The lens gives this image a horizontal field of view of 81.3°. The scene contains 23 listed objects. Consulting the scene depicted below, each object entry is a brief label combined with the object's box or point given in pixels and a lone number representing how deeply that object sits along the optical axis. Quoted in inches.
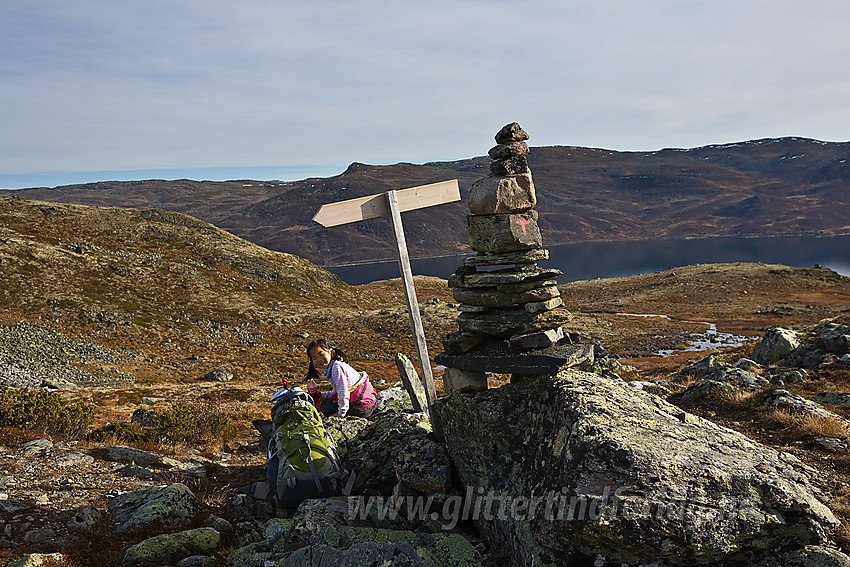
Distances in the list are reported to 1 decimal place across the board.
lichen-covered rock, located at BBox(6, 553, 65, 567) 209.0
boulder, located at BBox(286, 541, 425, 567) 206.5
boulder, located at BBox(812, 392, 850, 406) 485.9
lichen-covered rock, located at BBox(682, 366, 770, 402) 522.0
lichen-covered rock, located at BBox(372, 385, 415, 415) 498.8
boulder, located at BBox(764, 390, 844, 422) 395.3
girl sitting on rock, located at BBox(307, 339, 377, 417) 410.9
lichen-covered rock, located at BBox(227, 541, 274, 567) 229.7
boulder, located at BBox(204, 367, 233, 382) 1122.7
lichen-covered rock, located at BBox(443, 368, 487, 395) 333.7
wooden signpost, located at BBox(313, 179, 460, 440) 339.6
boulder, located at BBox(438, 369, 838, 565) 188.2
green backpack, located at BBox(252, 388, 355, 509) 293.9
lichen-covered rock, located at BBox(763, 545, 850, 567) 185.0
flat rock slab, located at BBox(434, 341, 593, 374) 279.6
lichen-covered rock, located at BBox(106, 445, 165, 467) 380.2
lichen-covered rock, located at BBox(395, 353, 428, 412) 404.8
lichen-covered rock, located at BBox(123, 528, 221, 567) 234.1
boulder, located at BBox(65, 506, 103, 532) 257.6
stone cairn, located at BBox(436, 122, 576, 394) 331.9
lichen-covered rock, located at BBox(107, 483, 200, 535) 269.6
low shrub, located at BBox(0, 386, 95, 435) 434.3
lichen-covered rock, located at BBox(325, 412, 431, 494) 326.3
